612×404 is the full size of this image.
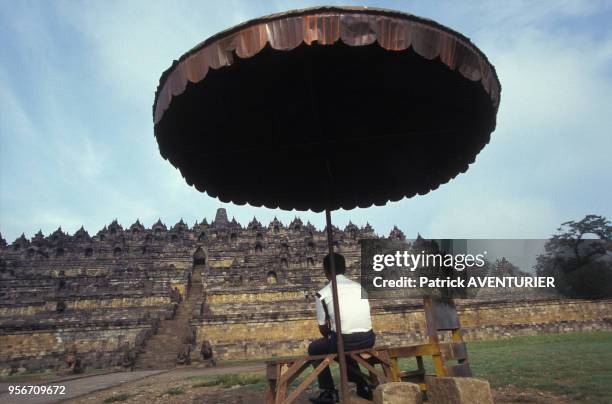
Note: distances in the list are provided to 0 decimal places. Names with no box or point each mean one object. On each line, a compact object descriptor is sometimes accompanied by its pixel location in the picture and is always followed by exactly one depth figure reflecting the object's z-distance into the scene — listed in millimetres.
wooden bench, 3366
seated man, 3709
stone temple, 17047
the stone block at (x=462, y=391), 2990
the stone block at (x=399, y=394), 2820
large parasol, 2576
